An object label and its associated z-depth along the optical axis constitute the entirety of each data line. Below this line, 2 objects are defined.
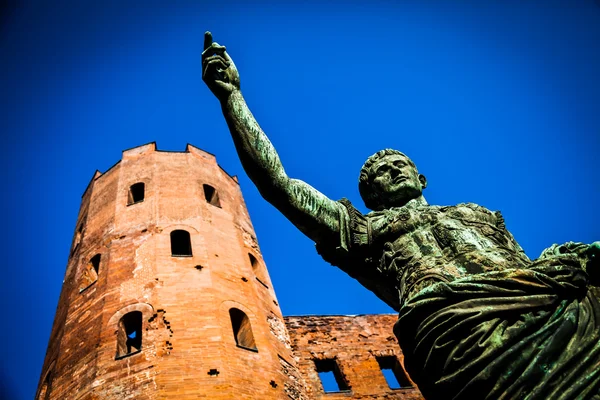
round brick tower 12.54
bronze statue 1.88
